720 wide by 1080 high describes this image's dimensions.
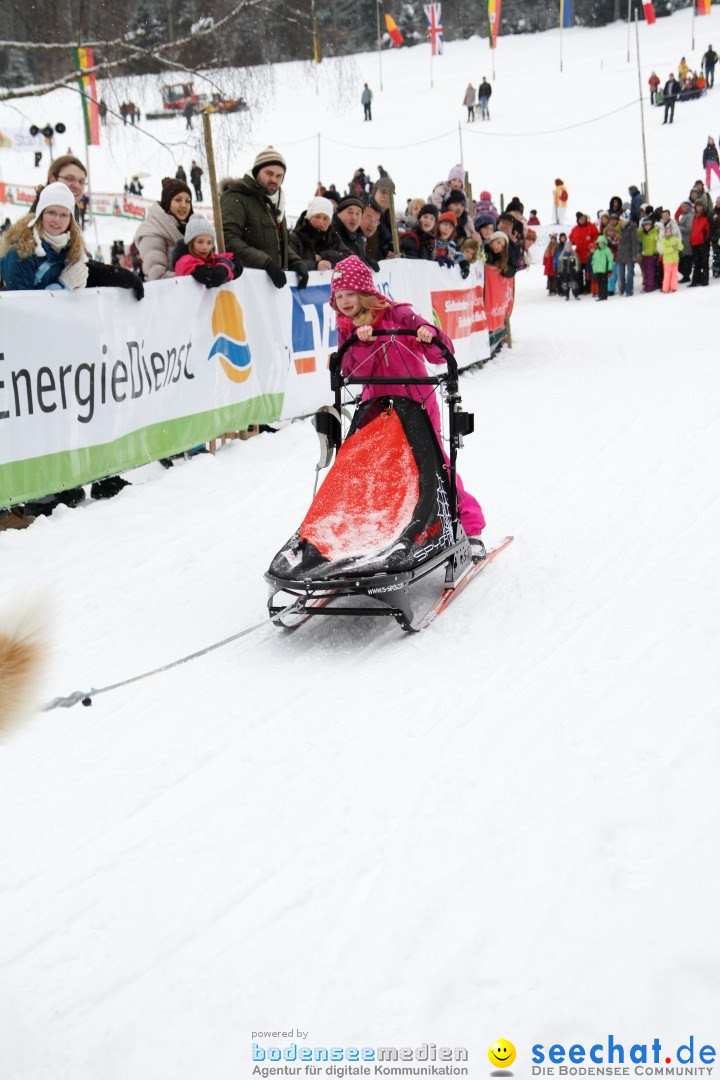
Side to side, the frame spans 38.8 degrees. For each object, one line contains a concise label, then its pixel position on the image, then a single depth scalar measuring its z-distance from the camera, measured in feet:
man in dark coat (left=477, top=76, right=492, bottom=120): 133.85
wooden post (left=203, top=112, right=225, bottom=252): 26.15
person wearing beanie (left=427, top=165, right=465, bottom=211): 44.86
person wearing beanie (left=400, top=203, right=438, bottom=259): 38.47
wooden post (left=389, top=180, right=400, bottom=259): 36.11
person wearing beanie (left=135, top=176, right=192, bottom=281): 25.26
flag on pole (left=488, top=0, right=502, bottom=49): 150.41
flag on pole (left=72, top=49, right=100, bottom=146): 30.29
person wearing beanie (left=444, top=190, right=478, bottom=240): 43.19
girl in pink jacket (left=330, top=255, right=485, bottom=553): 15.65
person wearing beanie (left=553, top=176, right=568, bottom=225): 87.97
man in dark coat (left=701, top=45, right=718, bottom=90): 125.70
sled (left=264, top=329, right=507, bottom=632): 13.94
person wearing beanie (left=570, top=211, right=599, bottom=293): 68.39
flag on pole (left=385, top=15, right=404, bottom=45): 176.98
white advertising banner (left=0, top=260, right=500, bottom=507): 19.57
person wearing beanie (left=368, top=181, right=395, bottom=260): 36.19
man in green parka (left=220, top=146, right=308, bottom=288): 26.78
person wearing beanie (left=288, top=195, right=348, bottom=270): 30.91
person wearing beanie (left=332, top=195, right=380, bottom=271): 31.01
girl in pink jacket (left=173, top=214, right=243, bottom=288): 24.72
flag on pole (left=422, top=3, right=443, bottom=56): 163.73
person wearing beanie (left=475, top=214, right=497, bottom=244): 46.76
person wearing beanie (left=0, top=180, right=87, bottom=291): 19.79
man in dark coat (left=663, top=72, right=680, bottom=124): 119.14
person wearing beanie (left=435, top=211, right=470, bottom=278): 39.37
